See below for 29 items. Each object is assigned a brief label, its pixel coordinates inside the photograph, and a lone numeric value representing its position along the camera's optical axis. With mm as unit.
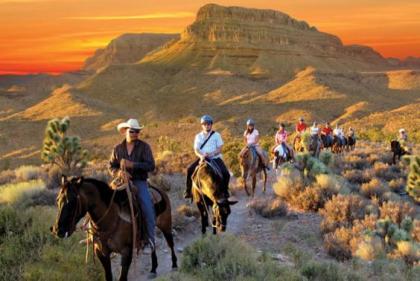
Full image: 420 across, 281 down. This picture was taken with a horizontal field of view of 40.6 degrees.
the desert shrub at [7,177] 23822
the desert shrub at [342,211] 15961
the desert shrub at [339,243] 13827
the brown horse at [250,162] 17641
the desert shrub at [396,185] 24453
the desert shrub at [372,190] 20547
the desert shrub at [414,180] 22984
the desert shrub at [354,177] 23250
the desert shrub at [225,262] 9836
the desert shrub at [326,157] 25266
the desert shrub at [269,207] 16719
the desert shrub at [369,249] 13445
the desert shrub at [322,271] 10514
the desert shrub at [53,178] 20562
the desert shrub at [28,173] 22828
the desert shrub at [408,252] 13617
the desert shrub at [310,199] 17625
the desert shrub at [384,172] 26109
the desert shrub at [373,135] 48812
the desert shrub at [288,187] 18766
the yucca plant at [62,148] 26625
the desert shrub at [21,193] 15711
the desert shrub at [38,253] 9594
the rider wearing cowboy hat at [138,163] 9461
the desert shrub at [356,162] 27797
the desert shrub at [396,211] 17141
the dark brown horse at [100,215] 8070
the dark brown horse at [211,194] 12539
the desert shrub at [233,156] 24909
